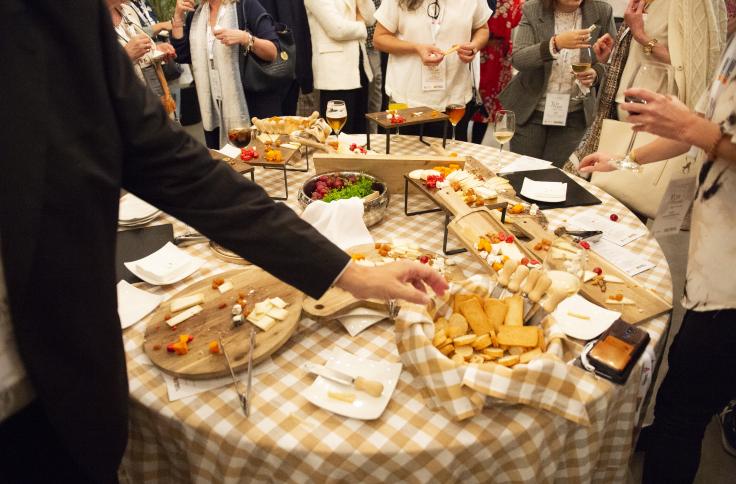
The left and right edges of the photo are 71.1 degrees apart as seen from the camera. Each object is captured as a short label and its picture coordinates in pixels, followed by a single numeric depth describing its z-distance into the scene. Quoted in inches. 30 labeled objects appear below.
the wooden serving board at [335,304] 53.2
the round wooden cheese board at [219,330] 47.3
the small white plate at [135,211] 73.9
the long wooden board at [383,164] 83.1
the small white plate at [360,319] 53.4
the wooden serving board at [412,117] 95.2
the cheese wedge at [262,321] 51.3
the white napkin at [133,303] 55.1
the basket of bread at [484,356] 42.1
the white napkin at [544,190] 81.4
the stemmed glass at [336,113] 95.9
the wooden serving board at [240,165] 81.4
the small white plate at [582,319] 51.6
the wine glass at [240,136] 86.0
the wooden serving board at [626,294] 54.8
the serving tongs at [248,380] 43.8
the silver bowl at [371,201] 73.5
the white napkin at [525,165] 93.7
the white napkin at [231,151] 94.8
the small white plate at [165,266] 61.2
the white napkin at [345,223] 68.3
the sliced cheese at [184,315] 52.4
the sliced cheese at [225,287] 57.2
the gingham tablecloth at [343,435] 41.4
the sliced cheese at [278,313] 52.3
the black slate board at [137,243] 63.3
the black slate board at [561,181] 81.1
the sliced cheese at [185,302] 54.2
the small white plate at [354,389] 43.6
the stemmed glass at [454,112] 96.6
